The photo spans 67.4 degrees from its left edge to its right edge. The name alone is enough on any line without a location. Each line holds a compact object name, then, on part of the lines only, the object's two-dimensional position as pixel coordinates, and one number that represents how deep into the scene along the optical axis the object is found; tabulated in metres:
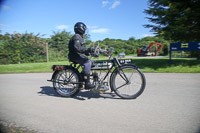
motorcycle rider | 4.07
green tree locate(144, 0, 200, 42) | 10.42
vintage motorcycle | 4.02
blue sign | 10.67
